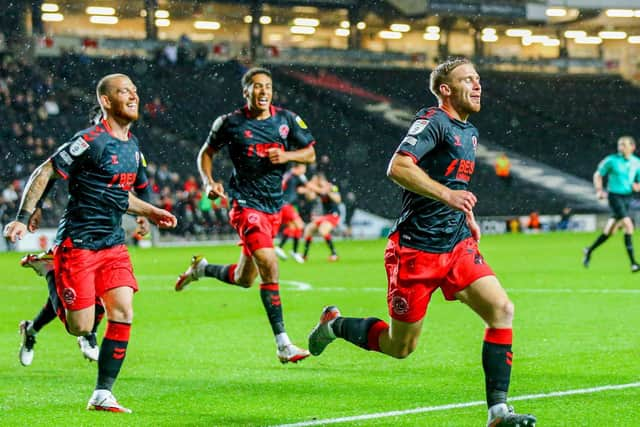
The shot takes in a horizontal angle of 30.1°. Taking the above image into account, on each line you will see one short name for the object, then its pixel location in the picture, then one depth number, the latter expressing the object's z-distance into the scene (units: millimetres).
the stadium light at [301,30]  49500
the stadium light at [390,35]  52125
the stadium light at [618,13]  54406
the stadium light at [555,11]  53838
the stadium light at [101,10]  46706
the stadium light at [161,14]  47469
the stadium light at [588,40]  55519
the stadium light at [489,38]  54969
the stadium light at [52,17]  44375
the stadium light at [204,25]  47406
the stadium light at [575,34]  55656
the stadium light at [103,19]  46094
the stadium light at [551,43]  54969
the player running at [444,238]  6602
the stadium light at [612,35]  55781
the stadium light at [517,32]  55031
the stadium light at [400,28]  52531
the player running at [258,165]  10133
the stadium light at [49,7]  44500
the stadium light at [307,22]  49781
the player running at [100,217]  7652
